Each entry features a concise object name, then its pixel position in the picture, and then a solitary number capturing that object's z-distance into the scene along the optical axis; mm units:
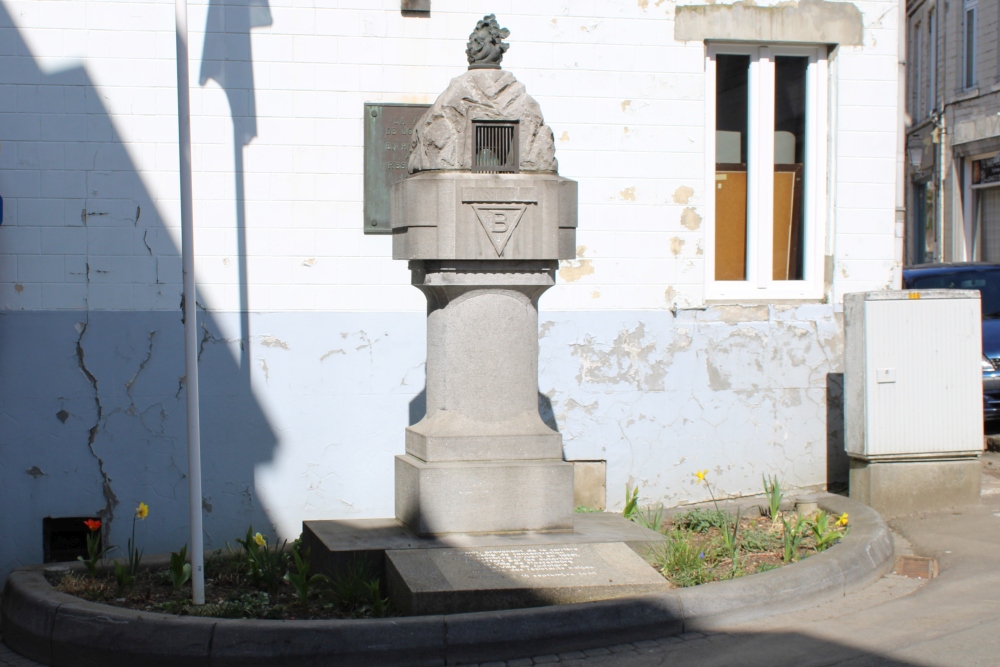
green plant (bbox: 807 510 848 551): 6594
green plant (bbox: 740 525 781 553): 6707
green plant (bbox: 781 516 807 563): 6385
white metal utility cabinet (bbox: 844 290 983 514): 7848
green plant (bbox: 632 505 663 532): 6941
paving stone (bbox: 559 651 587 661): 5203
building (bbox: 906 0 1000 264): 22281
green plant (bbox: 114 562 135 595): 5961
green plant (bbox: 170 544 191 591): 5992
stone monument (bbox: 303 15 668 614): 6270
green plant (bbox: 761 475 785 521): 7340
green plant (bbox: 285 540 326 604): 5656
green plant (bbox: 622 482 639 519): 7391
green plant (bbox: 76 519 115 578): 6268
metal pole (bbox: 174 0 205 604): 5496
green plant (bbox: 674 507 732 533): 7199
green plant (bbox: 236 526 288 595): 6098
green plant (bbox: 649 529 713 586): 5965
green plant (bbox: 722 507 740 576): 6230
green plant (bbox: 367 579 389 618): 5453
